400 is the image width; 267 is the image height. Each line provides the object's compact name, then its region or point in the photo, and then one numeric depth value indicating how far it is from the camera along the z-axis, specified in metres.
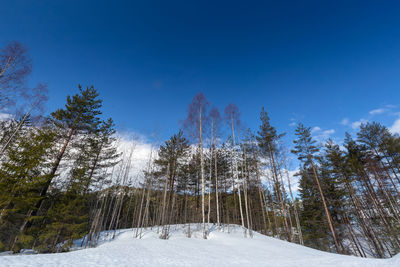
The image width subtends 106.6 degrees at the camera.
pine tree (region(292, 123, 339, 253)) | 13.74
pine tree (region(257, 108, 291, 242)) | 14.48
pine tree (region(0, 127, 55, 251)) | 8.34
